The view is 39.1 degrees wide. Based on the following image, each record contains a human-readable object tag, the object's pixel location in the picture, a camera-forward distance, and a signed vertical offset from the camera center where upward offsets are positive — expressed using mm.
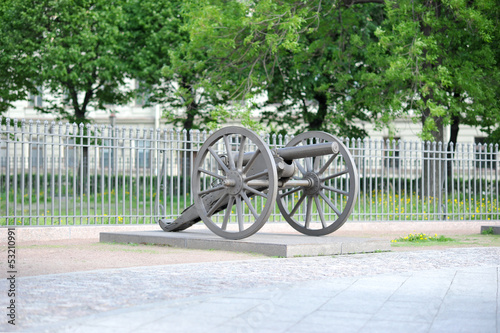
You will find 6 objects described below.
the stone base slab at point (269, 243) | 9297 -852
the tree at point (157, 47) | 27578 +5412
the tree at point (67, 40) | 26719 +5562
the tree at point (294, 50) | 19328 +4047
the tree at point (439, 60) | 17984 +3364
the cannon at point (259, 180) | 9839 +37
